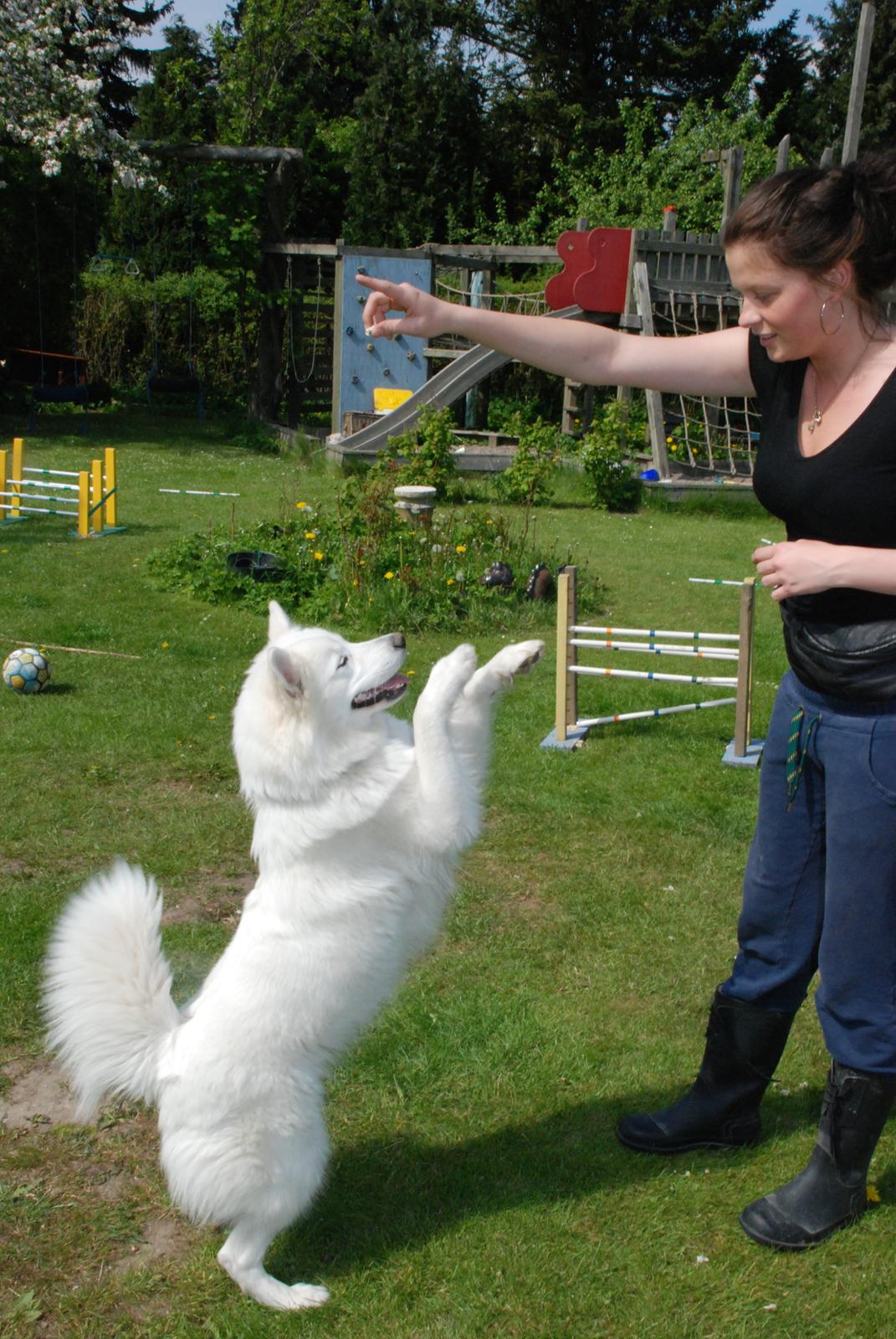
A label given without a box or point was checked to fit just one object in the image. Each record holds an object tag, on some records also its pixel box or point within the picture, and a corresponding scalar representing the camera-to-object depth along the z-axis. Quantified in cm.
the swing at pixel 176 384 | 1981
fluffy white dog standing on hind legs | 249
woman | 223
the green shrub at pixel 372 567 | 781
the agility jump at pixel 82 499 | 1030
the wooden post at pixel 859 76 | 1491
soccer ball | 633
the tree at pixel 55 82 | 1642
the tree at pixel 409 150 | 2281
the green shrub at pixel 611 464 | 1272
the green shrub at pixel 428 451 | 1173
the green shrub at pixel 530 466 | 1230
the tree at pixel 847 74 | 2508
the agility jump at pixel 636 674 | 558
